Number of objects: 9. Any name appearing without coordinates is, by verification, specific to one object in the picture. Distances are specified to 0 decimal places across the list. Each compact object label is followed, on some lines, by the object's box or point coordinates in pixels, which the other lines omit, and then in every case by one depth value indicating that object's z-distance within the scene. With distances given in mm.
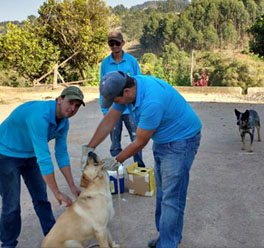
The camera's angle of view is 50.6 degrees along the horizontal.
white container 3898
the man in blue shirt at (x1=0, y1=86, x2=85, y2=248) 2316
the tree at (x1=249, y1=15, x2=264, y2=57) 8491
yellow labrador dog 2369
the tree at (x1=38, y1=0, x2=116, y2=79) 15945
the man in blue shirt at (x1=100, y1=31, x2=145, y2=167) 4277
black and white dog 5918
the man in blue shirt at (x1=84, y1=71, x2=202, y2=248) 2135
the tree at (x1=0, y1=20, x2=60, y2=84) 15156
